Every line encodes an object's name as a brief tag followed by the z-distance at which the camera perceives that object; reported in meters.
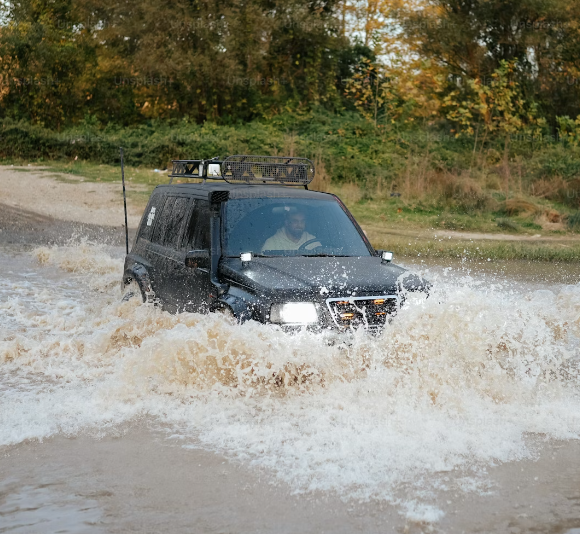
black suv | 6.67
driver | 7.59
